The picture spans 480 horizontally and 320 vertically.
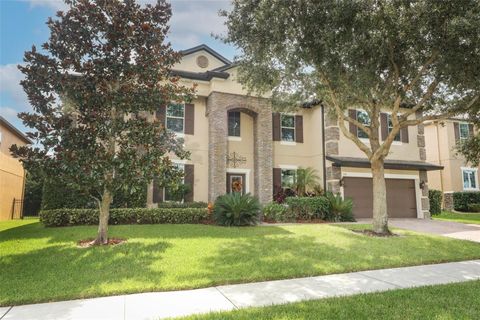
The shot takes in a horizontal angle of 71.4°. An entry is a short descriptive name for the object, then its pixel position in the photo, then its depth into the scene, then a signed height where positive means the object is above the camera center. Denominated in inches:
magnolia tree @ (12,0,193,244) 332.8 +104.6
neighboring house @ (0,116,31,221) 800.9 +56.0
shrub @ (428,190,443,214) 845.8 -7.7
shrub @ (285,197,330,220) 628.4 -16.8
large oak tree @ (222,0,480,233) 370.0 +182.5
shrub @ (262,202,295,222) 620.4 -27.9
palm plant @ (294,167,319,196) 706.2 +37.9
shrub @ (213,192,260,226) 533.0 -20.6
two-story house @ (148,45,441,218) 669.3 +107.5
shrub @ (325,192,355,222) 637.3 -20.8
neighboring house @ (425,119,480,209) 1009.5 +94.2
